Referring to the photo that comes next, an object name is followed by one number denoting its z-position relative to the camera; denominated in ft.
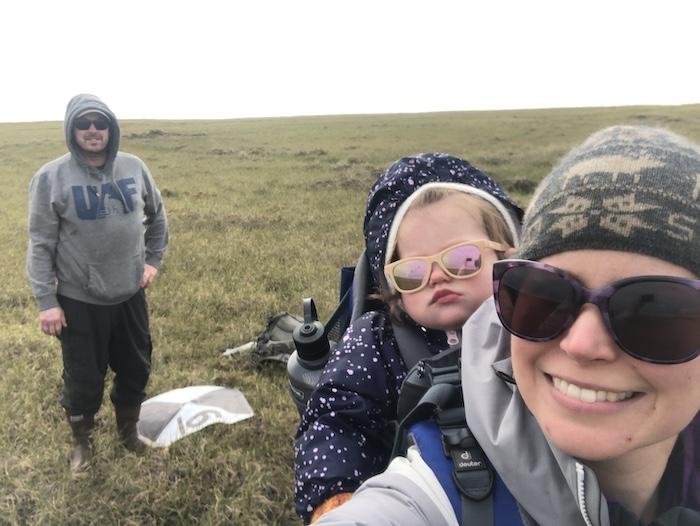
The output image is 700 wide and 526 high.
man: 10.74
